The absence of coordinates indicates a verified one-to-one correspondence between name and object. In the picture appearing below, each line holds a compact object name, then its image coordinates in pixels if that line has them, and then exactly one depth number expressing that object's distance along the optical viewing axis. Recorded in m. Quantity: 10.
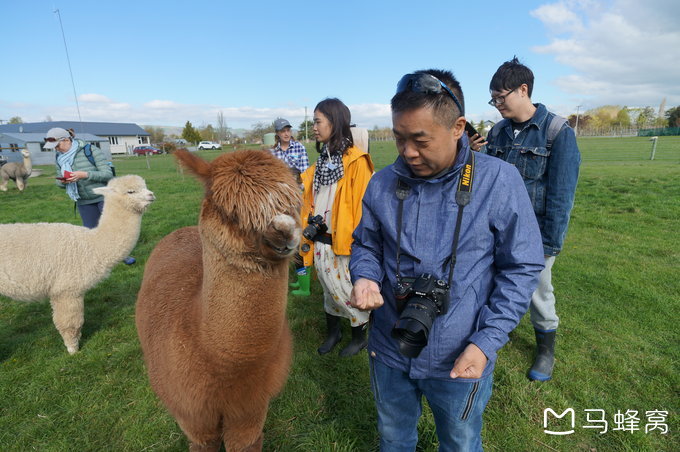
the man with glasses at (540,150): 2.79
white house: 74.12
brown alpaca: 1.53
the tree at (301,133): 51.02
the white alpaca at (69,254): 3.78
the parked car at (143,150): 59.11
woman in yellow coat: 3.33
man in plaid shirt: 6.28
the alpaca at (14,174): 17.55
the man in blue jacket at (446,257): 1.46
